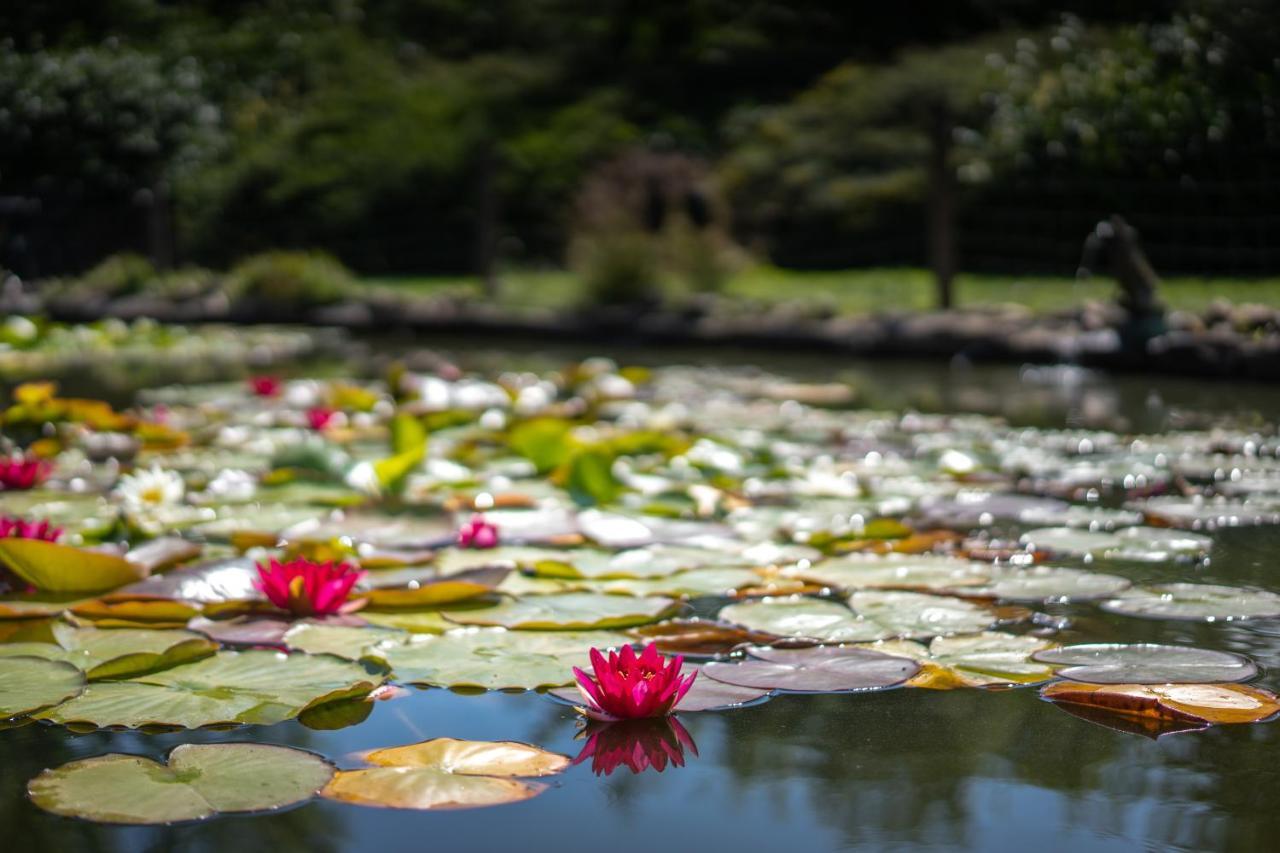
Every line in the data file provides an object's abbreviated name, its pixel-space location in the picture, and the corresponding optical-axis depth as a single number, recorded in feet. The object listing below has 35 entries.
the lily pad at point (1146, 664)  4.99
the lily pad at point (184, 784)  3.84
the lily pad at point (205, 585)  6.22
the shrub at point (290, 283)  30.22
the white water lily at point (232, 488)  8.79
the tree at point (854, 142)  31.37
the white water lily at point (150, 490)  7.93
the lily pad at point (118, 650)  5.09
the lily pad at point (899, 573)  6.51
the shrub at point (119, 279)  32.55
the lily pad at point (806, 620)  5.68
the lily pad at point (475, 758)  4.17
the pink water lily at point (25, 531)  6.37
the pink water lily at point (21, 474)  8.66
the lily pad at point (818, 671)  5.01
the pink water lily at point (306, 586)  5.82
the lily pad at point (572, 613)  5.77
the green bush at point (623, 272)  26.89
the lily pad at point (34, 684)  4.74
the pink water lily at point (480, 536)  7.42
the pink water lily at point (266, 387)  13.25
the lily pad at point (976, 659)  5.10
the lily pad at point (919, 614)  5.75
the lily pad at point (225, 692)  4.63
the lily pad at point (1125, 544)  7.21
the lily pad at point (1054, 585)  6.32
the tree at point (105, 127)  19.38
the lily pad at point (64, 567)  6.00
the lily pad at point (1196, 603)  5.93
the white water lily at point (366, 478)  8.87
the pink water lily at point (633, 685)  4.44
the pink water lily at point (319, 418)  11.32
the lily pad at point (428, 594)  6.07
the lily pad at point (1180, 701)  4.64
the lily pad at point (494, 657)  5.06
